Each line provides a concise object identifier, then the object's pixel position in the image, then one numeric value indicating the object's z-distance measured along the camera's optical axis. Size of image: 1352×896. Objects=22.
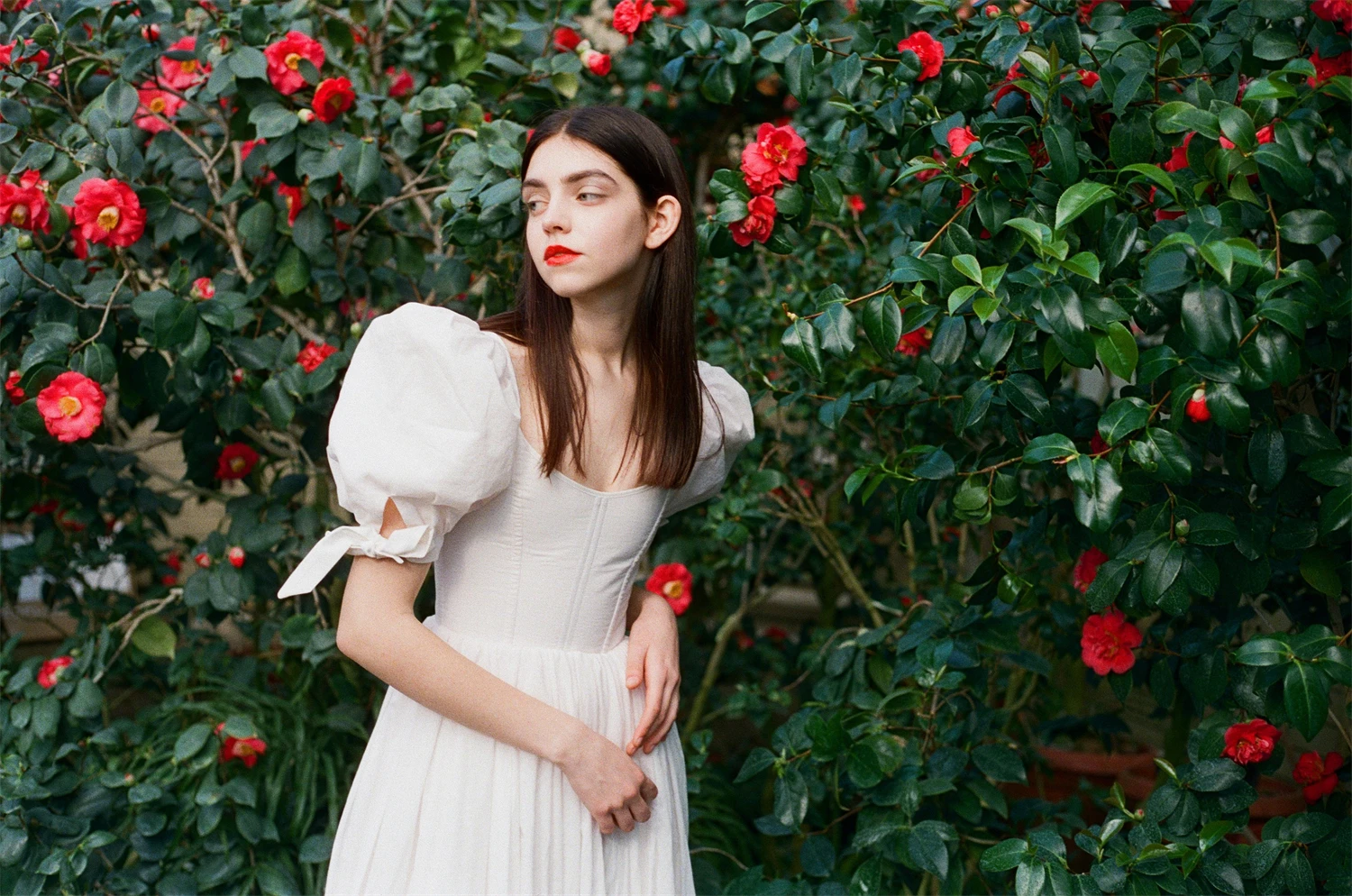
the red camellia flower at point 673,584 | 2.15
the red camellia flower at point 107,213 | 1.76
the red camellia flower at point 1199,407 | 1.21
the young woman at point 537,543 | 1.15
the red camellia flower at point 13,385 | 1.77
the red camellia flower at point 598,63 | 1.99
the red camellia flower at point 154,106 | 1.99
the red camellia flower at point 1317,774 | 1.58
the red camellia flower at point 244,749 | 1.99
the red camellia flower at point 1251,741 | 1.49
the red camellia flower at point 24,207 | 1.73
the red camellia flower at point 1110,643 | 1.64
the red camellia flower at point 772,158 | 1.58
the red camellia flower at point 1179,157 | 1.42
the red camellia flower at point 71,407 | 1.72
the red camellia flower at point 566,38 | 2.24
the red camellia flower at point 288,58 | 1.80
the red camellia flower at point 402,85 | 2.38
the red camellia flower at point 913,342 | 1.74
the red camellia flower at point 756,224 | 1.59
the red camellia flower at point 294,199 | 1.92
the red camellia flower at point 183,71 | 1.96
